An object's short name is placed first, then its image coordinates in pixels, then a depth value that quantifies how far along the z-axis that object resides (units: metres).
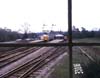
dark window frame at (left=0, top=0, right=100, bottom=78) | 2.09
